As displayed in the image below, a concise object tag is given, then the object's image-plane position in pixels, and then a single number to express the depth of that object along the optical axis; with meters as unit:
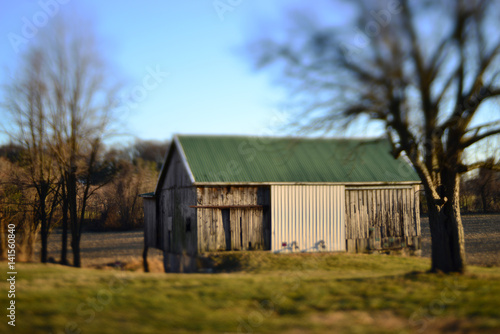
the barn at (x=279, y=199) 21.38
